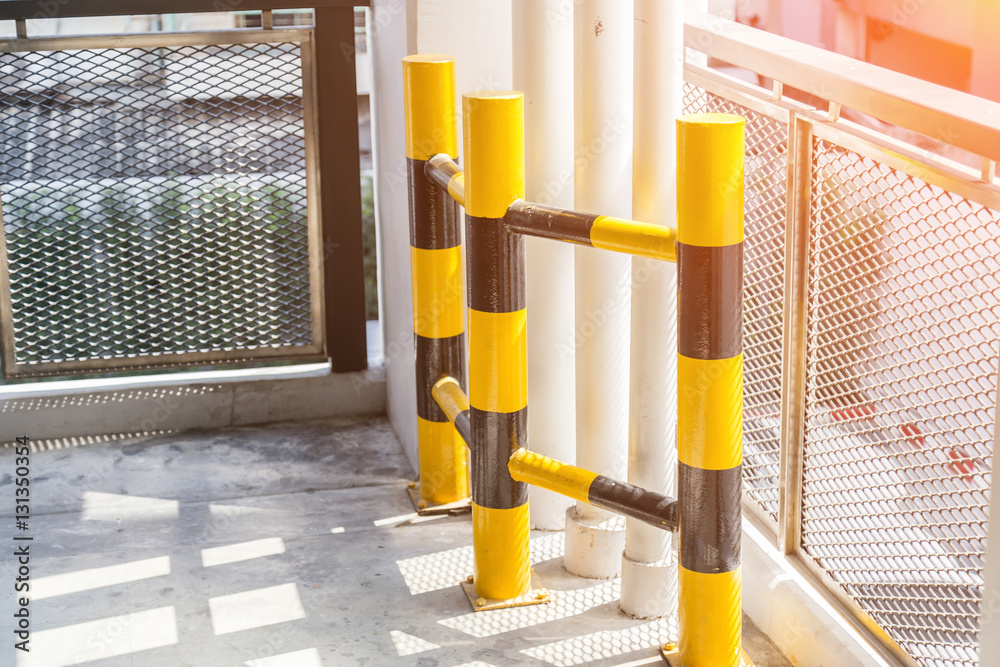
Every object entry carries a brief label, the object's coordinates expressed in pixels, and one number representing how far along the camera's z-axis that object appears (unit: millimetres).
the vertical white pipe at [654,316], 2266
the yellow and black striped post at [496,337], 2314
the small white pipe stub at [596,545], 2721
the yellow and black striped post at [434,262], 2764
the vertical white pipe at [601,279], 2473
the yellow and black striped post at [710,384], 1944
